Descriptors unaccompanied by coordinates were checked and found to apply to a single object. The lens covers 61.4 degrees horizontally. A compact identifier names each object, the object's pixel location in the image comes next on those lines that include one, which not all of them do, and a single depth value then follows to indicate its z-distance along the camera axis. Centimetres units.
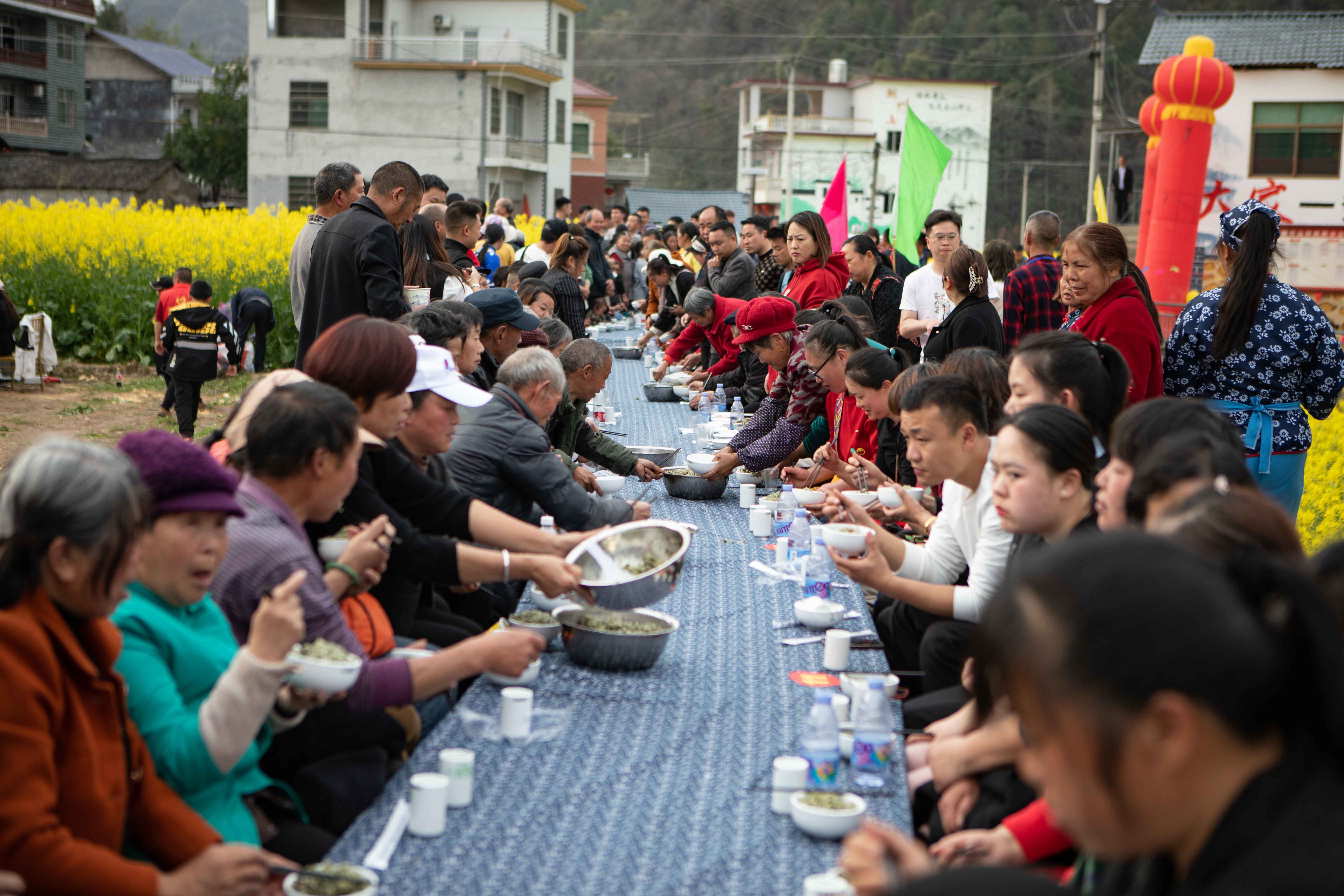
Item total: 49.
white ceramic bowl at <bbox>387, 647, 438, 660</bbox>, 258
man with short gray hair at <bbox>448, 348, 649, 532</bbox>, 396
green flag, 1063
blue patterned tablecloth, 188
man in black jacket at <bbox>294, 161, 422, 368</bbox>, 537
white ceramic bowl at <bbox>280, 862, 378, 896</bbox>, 176
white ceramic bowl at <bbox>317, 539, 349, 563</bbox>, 270
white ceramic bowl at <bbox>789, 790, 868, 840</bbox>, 200
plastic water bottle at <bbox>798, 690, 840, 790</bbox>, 225
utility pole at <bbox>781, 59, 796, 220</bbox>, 3003
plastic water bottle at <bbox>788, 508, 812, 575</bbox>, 405
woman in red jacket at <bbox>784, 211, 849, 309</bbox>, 774
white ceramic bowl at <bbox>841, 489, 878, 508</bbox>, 424
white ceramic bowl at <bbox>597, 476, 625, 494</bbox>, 494
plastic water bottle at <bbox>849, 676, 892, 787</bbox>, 231
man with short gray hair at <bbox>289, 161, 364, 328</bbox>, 602
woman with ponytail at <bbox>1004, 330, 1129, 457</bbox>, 329
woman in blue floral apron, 452
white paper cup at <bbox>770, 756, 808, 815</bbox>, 215
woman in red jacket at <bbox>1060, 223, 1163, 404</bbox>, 458
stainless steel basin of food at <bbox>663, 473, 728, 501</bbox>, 520
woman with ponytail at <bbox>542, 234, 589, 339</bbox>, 856
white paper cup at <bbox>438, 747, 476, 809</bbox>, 208
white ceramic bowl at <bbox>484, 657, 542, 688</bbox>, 270
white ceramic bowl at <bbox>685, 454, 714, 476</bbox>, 519
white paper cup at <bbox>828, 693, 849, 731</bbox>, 252
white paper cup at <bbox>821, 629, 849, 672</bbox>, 294
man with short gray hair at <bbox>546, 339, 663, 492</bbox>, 519
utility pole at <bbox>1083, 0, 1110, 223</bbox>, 1959
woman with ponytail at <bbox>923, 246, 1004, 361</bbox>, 591
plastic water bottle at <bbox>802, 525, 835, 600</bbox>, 354
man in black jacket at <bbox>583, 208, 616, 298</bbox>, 1373
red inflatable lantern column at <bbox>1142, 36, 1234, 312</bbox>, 1368
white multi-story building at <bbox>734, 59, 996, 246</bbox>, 5459
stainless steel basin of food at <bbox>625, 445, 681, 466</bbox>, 557
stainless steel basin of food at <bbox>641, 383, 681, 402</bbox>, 841
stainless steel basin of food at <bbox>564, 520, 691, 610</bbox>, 292
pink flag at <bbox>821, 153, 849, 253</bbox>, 1195
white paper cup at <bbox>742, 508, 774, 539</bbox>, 448
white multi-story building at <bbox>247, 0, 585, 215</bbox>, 3638
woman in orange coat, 166
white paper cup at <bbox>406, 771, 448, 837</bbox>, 196
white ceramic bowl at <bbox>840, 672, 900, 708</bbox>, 259
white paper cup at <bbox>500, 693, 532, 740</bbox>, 240
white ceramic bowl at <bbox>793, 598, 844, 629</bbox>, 328
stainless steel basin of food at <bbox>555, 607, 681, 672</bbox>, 281
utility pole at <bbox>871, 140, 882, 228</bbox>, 3422
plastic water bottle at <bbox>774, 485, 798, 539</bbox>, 457
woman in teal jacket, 194
